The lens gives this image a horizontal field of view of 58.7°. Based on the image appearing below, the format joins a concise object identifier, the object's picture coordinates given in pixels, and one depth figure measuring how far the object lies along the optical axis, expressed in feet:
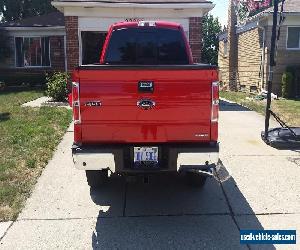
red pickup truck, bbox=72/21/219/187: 9.95
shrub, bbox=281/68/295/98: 40.66
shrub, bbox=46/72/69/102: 33.23
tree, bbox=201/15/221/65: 86.66
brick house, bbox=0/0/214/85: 31.79
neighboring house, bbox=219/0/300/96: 42.54
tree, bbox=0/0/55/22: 96.03
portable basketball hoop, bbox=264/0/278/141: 18.41
